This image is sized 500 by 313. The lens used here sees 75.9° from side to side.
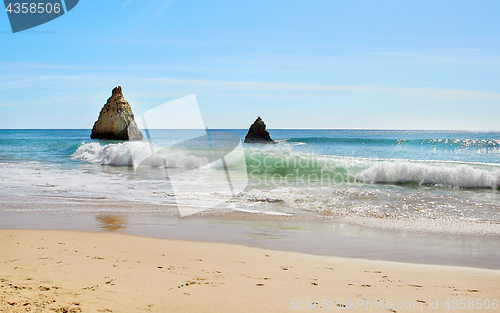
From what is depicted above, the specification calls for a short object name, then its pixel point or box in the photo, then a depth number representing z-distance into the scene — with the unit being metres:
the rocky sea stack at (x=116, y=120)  41.53
